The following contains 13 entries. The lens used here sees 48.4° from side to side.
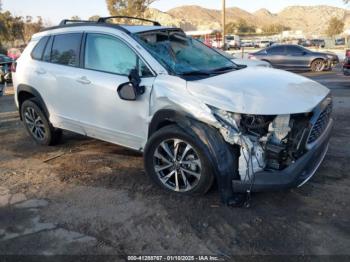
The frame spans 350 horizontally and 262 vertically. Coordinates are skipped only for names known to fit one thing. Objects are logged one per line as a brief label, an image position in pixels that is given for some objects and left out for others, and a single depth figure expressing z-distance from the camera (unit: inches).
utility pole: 1105.7
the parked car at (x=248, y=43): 2305.2
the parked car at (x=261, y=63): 426.0
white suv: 146.0
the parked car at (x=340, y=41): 1810.3
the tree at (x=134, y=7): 1169.0
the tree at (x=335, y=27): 2689.5
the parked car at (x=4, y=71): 382.1
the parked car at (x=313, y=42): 1953.7
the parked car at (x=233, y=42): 2012.8
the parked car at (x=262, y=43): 2211.7
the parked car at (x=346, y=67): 515.5
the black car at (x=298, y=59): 724.0
